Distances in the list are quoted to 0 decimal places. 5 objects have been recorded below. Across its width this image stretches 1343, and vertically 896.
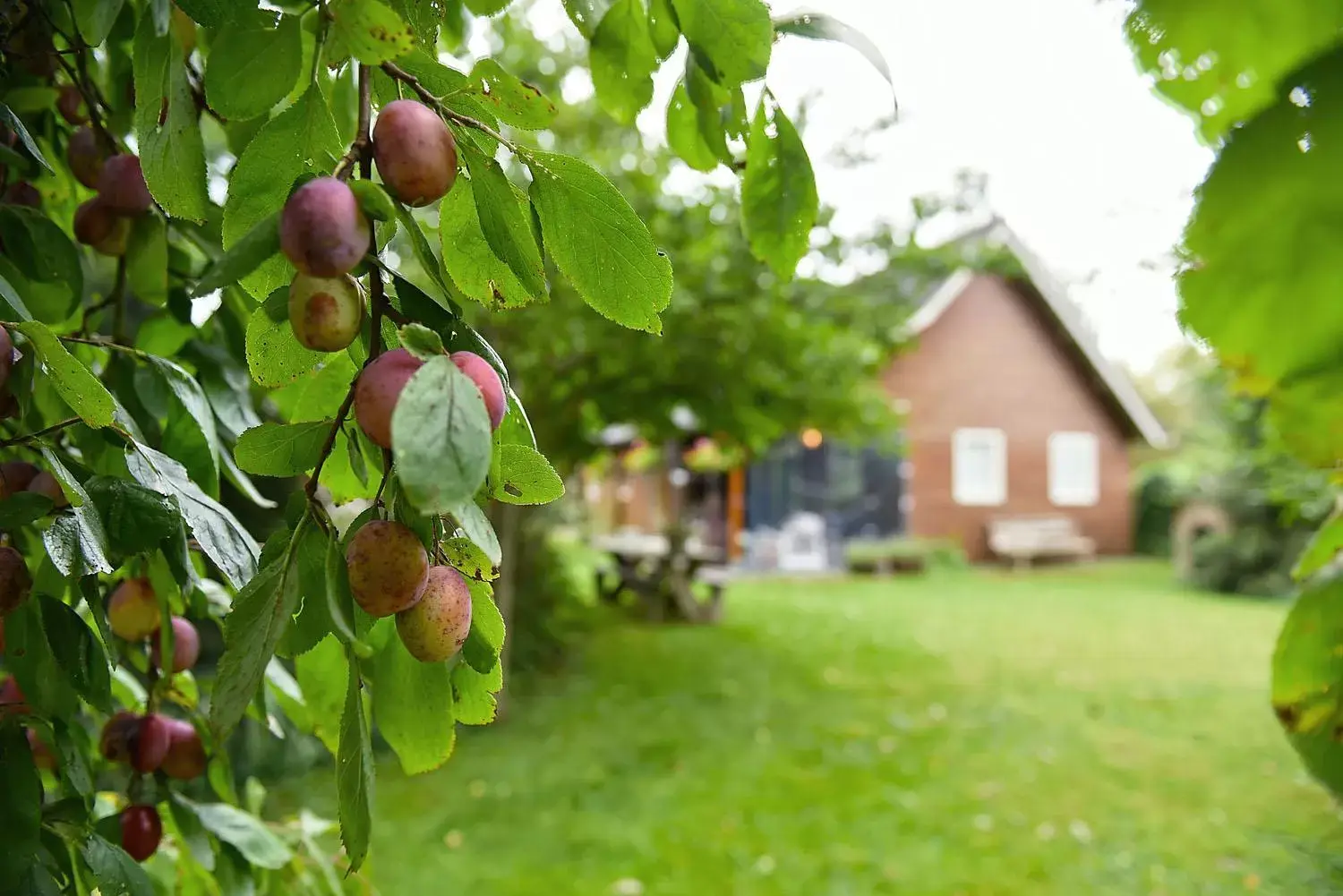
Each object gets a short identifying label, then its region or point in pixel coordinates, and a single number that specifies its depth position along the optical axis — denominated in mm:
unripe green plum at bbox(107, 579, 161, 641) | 886
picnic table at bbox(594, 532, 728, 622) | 10633
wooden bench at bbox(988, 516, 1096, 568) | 17000
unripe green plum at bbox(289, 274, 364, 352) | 446
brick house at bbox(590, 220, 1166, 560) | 16641
